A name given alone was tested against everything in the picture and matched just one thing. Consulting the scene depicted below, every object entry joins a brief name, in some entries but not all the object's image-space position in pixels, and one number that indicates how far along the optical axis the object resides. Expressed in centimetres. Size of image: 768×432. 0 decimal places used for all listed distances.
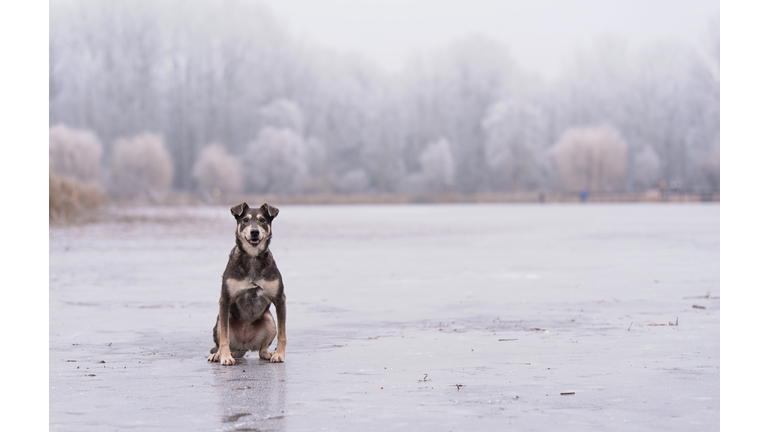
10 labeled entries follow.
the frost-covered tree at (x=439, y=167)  8031
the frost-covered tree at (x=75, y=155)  4588
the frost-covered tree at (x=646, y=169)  8150
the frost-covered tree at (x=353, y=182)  7962
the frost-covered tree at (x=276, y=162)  6831
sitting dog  638
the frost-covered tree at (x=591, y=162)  7006
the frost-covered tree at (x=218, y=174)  6675
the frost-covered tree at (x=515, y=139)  7938
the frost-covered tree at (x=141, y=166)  5625
